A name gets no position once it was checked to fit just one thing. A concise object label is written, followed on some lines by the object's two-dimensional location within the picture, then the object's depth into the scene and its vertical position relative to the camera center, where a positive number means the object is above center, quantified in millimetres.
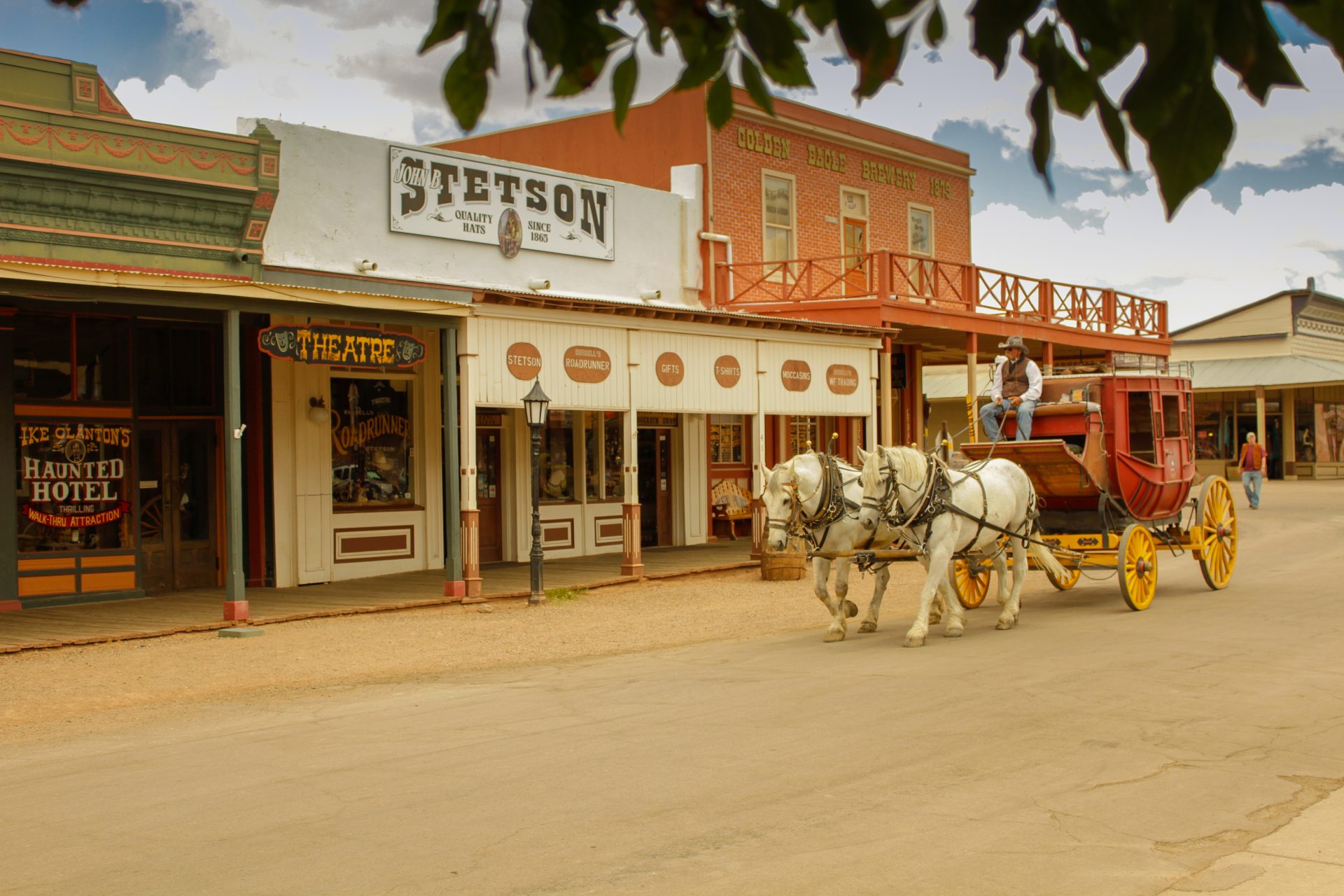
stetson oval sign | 16641 +1285
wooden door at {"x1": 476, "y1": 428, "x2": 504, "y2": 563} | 20844 -597
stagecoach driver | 14344 +667
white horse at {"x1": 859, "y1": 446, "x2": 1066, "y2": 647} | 11812 -574
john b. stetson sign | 18750 +3973
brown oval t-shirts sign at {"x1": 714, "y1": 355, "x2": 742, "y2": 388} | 19781 +1300
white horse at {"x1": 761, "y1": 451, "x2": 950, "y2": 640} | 11672 -558
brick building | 23656 +4641
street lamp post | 15836 +436
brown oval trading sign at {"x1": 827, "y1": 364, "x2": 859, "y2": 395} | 21688 +1245
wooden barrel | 18844 -1670
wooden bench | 24953 -952
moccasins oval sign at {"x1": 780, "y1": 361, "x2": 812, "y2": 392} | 20922 +1271
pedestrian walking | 30188 -534
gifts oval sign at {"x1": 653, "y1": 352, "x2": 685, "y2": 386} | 18828 +1289
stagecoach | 13734 -362
